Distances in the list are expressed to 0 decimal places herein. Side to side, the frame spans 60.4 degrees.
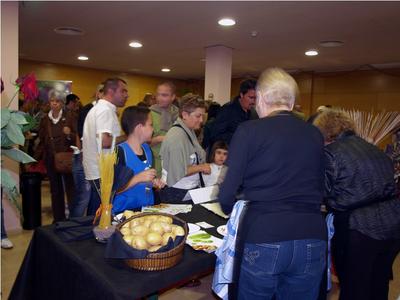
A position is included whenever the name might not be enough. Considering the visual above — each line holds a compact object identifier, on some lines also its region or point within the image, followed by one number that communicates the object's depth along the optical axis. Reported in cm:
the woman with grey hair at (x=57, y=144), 375
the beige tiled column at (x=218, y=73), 521
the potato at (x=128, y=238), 124
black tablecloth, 116
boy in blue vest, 185
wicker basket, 121
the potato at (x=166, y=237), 126
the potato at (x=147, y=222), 134
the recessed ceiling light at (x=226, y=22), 380
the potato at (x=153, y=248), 122
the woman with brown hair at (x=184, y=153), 211
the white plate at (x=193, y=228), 165
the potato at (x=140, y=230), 129
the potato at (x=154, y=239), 124
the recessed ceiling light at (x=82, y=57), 658
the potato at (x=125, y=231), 130
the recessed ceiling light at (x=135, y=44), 518
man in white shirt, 272
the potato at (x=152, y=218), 140
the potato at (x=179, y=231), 133
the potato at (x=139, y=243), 122
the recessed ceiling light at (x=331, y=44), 469
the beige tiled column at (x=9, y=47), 306
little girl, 250
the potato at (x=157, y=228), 129
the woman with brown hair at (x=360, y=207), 170
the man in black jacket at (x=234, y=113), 288
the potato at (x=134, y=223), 135
